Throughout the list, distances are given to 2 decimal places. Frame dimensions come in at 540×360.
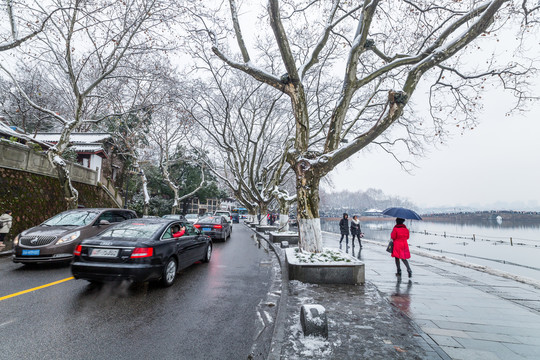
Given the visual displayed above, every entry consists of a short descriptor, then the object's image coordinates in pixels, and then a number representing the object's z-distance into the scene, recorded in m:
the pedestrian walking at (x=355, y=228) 12.83
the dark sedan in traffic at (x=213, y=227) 15.16
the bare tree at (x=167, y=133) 22.69
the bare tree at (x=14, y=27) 9.57
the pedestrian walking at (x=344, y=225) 13.02
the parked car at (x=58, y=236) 6.91
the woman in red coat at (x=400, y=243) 7.01
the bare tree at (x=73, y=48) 11.14
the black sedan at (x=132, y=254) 5.06
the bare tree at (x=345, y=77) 6.71
